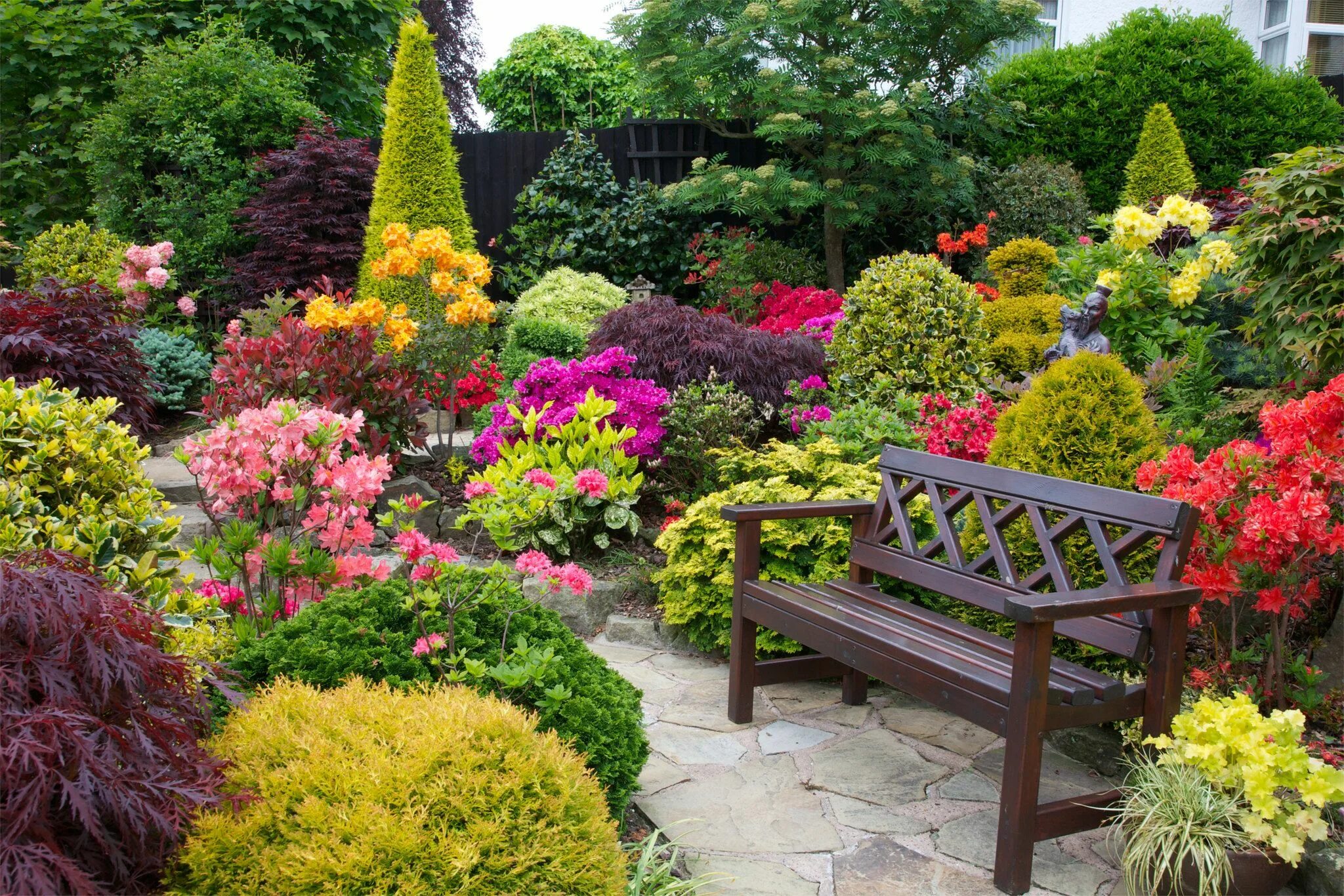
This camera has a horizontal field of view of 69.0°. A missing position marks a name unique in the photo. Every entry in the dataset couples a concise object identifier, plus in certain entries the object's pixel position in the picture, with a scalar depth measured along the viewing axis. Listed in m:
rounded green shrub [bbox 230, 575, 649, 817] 2.59
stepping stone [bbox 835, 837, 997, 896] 2.51
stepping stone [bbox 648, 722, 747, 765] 3.27
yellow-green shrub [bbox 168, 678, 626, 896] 1.83
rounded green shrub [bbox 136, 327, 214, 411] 7.81
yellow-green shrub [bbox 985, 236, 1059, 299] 7.85
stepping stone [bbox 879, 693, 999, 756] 3.42
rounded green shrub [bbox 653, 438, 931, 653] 4.04
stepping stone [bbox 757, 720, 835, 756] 3.37
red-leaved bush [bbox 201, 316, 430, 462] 5.39
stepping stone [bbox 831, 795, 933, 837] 2.82
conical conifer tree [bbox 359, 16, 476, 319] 9.15
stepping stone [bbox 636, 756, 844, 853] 2.73
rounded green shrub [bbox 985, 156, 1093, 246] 9.77
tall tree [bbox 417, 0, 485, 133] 18.92
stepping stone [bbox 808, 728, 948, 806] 3.04
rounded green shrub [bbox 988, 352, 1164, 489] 3.35
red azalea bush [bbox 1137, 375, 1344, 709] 2.68
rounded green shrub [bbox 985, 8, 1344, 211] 10.41
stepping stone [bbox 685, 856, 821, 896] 2.49
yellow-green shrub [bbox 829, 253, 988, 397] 6.05
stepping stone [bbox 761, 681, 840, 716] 3.76
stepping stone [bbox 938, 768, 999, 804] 3.02
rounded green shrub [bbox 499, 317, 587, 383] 7.34
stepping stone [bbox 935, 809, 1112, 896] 2.57
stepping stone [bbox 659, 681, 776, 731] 3.59
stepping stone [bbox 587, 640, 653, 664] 4.34
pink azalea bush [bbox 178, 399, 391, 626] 2.91
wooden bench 2.48
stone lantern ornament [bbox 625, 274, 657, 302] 8.24
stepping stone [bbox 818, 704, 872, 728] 3.58
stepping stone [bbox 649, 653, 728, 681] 4.09
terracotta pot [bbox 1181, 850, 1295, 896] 2.39
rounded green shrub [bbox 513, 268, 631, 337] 8.52
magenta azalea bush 5.43
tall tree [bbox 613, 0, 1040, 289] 9.08
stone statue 5.47
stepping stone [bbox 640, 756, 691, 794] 3.07
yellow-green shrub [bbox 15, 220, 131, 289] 8.72
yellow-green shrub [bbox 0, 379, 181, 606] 2.71
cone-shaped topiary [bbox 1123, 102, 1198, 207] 9.87
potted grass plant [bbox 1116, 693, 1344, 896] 2.32
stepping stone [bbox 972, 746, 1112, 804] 3.07
